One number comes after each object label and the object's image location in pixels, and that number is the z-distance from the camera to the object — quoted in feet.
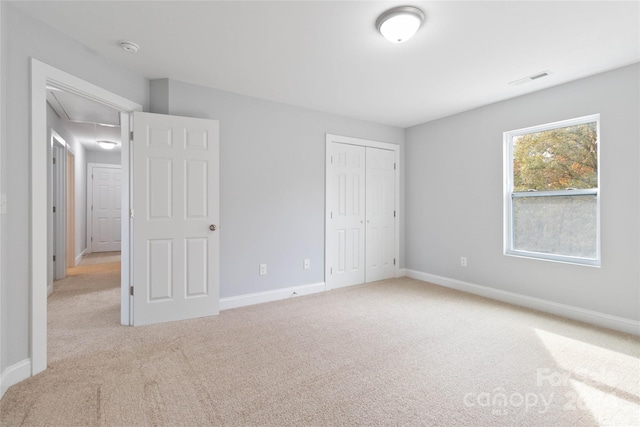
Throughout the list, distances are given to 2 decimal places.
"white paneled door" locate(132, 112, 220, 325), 9.59
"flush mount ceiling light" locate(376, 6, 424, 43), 6.60
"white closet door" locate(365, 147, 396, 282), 15.35
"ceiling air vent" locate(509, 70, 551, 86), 9.66
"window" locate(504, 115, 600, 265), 10.08
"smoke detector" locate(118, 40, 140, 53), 8.03
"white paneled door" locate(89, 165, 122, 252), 24.67
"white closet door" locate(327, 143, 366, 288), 14.10
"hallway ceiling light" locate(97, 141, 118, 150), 21.05
